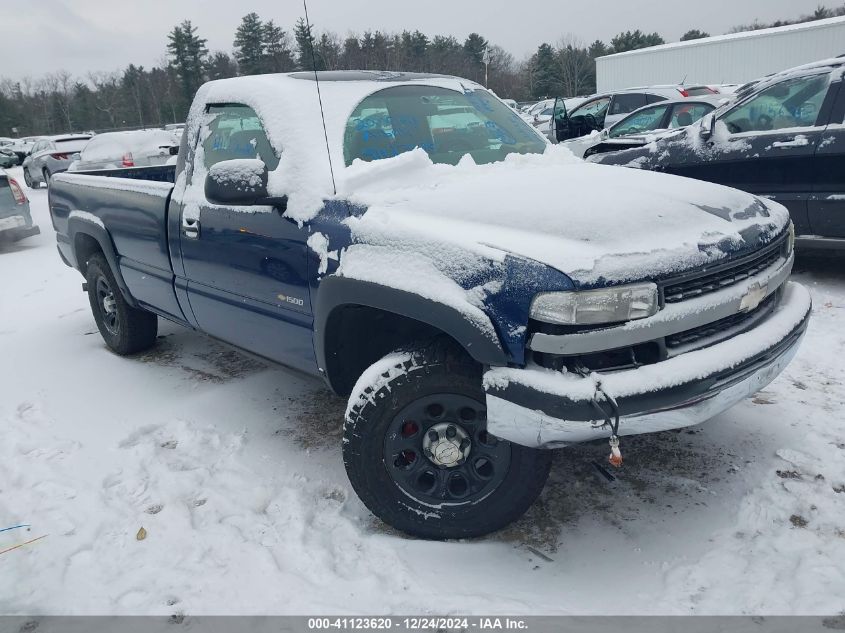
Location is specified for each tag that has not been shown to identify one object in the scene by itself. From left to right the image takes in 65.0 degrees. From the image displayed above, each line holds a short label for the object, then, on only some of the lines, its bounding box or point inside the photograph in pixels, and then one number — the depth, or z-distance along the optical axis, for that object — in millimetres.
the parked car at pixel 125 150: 13359
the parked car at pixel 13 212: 10094
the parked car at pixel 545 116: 17600
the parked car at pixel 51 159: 17531
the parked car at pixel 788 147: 5289
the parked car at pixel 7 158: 30312
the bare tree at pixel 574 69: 58194
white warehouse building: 27938
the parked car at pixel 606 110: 12523
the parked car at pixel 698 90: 13439
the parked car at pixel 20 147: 33594
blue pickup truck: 2273
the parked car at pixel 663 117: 9562
